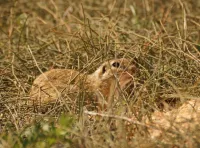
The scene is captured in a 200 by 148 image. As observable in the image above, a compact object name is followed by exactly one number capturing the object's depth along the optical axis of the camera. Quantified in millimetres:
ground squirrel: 9680
